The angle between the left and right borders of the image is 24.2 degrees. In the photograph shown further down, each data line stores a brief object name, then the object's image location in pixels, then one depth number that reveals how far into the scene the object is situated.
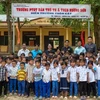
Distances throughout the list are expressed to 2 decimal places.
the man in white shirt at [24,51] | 8.85
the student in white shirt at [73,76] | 7.66
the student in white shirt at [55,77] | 7.64
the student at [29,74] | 7.76
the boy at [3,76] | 7.83
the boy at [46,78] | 7.62
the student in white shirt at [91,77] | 7.63
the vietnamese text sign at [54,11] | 9.97
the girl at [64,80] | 7.73
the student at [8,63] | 8.02
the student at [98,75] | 7.68
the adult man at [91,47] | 8.56
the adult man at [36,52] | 8.79
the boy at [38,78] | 7.66
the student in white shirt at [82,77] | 7.59
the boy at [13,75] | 7.99
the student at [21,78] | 7.84
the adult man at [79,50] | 8.62
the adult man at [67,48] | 8.64
